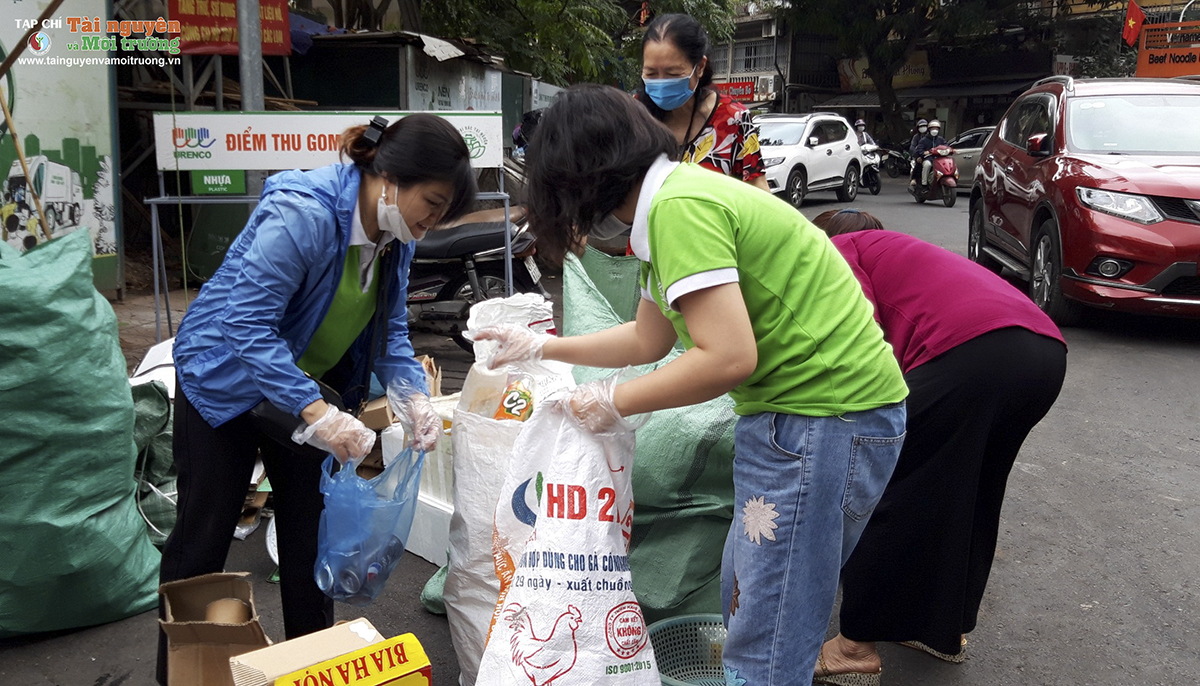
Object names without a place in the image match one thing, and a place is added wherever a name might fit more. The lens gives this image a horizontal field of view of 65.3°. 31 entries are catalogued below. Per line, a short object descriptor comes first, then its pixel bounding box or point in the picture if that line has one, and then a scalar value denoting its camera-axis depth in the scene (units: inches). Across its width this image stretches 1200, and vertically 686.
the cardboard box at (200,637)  77.9
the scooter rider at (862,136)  695.5
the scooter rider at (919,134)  695.0
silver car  653.3
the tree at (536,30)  431.8
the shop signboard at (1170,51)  645.3
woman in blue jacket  71.9
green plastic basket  92.5
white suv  531.0
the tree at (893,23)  946.7
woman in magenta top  87.1
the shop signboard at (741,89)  1062.4
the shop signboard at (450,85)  328.8
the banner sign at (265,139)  177.5
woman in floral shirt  122.5
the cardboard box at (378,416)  141.7
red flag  792.3
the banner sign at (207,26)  250.7
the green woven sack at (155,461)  118.4
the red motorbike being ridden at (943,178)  568.4
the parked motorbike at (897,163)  807.1
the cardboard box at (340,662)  67.2
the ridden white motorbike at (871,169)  646.5
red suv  215.6
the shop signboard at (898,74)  1123.3
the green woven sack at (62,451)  93.4
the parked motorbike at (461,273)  231.3
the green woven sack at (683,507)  93.1
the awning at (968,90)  997.8
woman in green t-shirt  56.7
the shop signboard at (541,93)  450.0
